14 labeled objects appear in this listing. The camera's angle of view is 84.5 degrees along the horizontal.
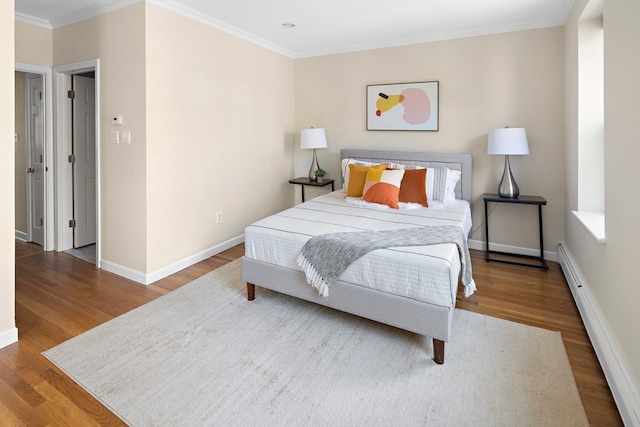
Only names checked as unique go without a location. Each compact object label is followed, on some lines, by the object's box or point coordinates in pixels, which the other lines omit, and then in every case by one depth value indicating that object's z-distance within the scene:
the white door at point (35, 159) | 3.99
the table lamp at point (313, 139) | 4.61
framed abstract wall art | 4.14
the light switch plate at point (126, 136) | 3.13
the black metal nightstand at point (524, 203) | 3.49
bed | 2.04
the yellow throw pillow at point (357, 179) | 3.76
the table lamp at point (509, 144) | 3.47
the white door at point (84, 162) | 3.93
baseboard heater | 1.55
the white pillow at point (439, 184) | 3.72
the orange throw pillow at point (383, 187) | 3.43
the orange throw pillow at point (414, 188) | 3.51
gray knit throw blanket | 2.30
